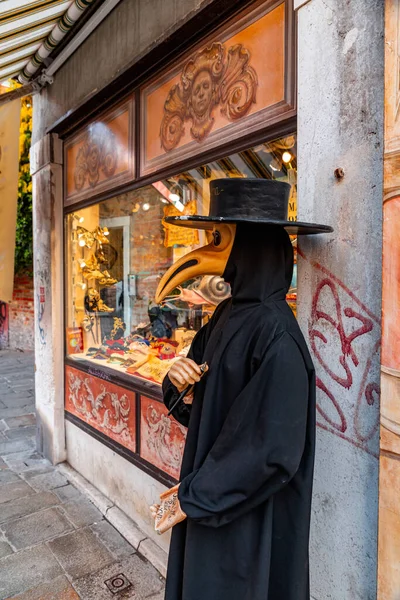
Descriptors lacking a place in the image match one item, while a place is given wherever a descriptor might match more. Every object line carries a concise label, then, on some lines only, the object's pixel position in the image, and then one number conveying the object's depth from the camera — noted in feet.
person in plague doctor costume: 4.42
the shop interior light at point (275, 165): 7.94
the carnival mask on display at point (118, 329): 14.31
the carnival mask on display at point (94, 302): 15.17
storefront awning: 10.49
